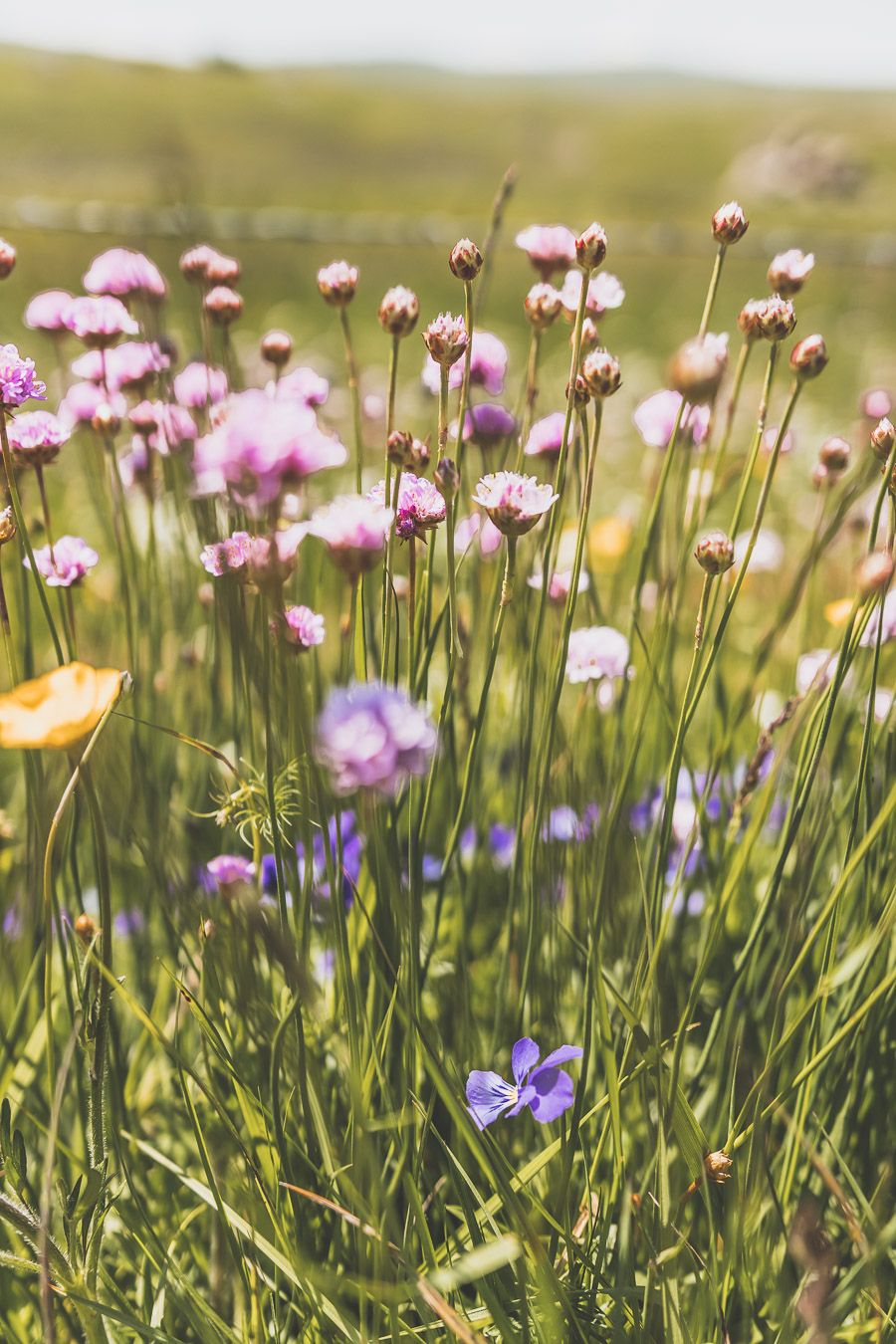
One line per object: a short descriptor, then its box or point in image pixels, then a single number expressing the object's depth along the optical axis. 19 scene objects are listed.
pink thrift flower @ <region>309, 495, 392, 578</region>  0.40
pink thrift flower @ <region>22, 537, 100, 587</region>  0.65
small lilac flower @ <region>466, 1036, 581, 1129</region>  0.59
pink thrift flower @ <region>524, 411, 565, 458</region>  0.79
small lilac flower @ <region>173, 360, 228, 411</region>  0.86
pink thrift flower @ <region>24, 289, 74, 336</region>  0.78
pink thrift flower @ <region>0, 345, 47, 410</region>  0.55
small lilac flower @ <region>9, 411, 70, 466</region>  0.66
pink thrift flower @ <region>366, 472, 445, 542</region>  0.55
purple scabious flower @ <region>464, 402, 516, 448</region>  0.74
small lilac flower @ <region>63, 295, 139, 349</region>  0.71
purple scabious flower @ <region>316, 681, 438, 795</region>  0.33
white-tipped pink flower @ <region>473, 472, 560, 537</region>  0.50
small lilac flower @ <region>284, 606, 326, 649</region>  0.58
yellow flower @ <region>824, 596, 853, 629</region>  0.86
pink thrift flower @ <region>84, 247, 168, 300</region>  0.74
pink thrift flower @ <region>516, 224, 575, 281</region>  0.69
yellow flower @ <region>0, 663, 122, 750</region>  0.44
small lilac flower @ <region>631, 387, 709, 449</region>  0.83
